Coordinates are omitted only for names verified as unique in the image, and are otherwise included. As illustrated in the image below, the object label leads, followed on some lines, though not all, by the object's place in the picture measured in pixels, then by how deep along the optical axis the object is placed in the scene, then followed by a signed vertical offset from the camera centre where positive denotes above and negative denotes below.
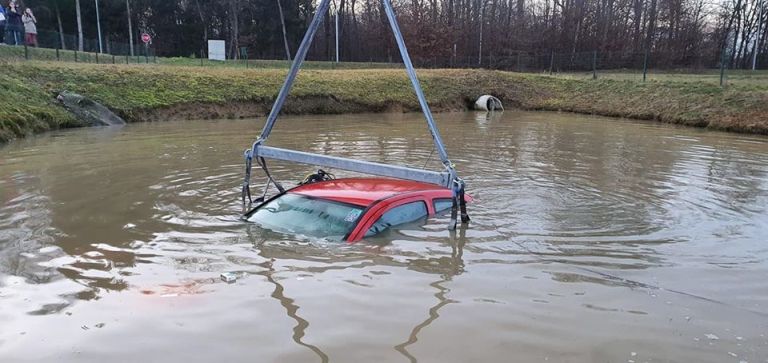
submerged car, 6.76 -1.52
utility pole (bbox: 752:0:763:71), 48.02 +4.30
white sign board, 46.03 +1.75
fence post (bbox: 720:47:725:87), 26.84 +0.54
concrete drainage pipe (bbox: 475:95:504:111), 33.27 -1.33
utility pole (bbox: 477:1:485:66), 49.40 +2.91
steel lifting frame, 6.91 -1.01
